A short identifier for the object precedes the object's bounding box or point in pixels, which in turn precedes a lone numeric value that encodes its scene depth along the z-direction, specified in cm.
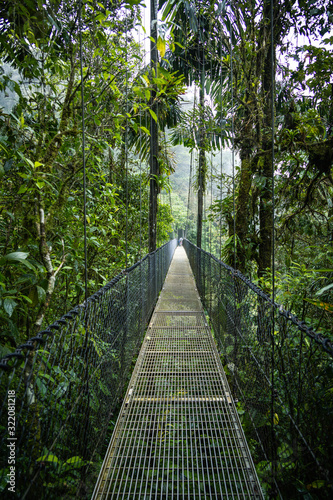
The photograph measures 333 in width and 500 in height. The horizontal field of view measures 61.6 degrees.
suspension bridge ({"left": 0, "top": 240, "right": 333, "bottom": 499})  89
